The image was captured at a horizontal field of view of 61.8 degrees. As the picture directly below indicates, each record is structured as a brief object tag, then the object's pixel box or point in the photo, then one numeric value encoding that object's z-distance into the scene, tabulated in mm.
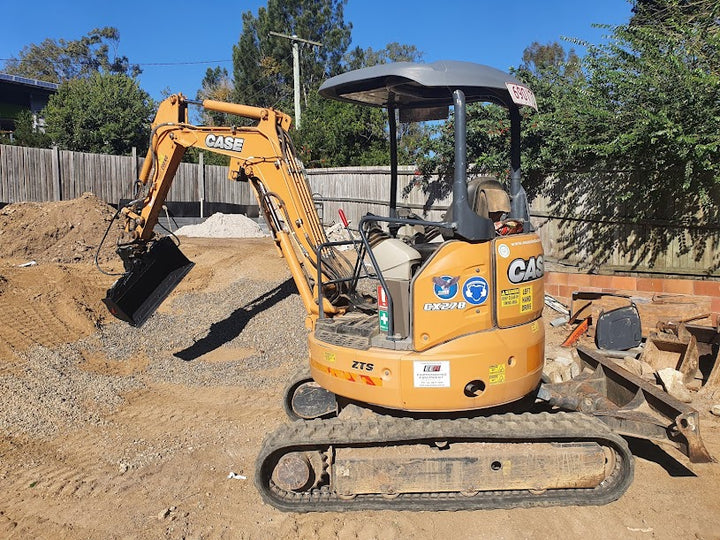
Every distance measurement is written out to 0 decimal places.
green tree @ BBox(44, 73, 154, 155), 21781
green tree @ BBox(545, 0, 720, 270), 8469
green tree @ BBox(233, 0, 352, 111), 38562
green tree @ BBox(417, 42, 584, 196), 10836
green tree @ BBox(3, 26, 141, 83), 40312
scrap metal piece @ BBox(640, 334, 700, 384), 6887
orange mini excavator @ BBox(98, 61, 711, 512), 3977
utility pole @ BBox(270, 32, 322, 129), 26345
